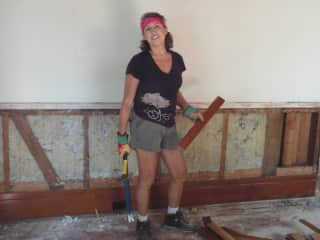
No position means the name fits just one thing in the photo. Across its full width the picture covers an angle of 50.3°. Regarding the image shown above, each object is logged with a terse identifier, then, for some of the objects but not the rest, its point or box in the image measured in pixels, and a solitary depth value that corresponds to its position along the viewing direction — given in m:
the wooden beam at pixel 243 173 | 2.85
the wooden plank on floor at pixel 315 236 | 2.30
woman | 2.05
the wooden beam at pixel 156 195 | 2.48
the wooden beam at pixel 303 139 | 2.90
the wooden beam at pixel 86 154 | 2.49
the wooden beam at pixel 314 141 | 2.91
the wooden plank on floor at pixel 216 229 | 2.27
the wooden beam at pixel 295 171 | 2.93
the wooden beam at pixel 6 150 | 2.37
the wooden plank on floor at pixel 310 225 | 2.44
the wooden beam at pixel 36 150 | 2.39
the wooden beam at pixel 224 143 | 2.74
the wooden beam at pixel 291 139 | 2.85
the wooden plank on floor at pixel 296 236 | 2.31
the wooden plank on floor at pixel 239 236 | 2.30
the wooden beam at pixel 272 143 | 2.84
